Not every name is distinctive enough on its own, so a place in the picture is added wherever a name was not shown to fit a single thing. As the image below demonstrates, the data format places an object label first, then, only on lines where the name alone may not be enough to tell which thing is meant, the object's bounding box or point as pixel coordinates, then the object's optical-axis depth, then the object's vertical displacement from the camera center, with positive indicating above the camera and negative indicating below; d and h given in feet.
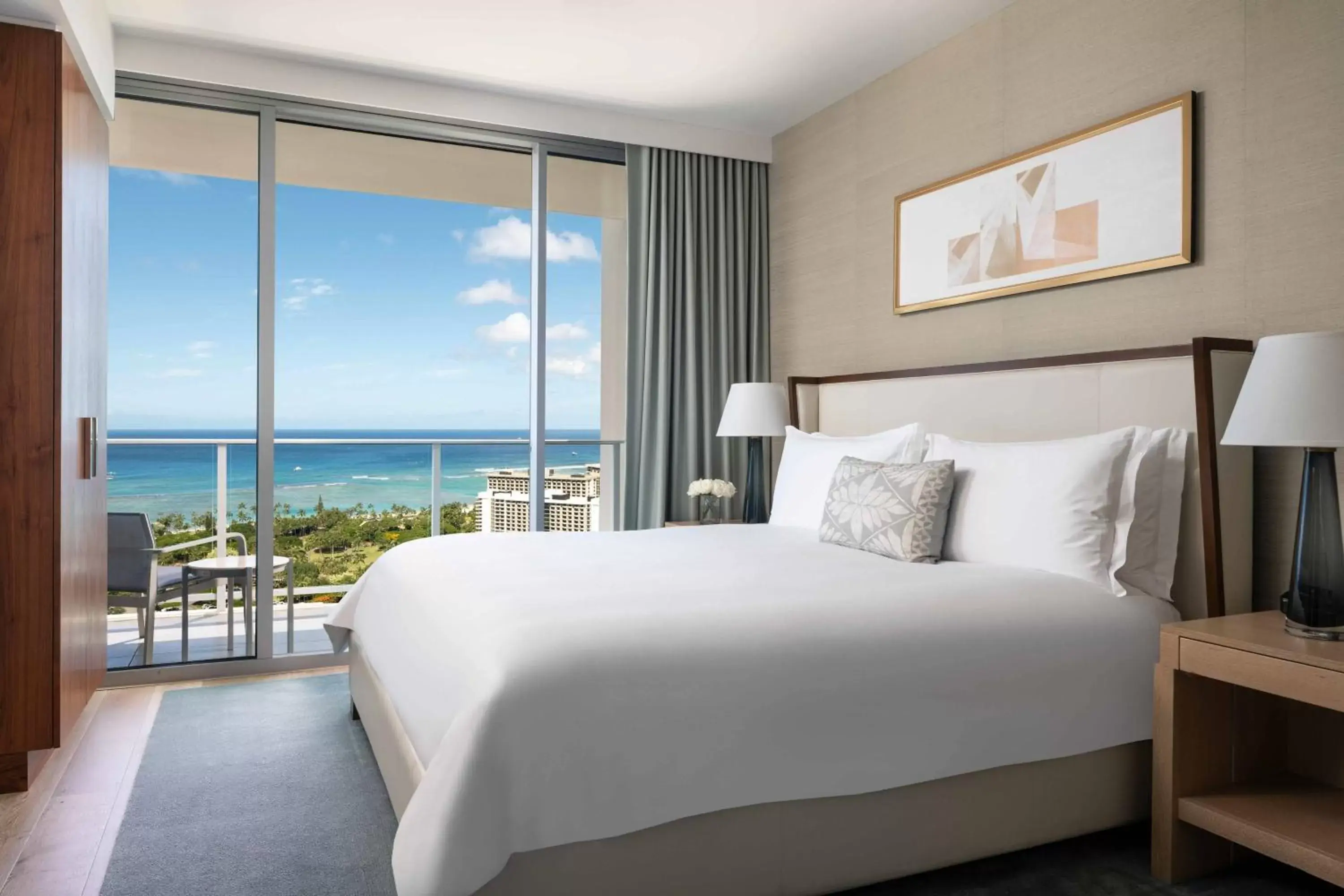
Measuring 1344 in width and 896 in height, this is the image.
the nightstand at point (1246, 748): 6.09 -2.46
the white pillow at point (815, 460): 10.75 -0.25
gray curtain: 15.40 +2.23
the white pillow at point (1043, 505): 7.91 -0.59
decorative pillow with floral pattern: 8.90 -0.72
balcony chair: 12.46 -1.92
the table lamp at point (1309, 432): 6.23 +0.10
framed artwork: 9.09 +2.70
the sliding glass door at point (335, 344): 14.79 +3.49
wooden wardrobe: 8.65 +0.40
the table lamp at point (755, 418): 13.87 +0.36
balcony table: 13.38 -2.06
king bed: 5.23 -1.79
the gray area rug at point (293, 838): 6.74 -3.45
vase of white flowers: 14.65 -0.89
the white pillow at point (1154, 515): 7.98 -0.64
